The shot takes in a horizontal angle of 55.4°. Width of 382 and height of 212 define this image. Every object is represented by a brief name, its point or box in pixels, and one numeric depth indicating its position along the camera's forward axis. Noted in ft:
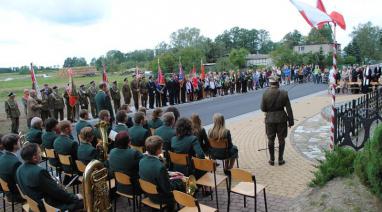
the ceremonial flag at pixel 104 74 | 56.10
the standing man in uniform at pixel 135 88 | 66.90
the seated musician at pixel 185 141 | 21.63
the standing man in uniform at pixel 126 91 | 65.72
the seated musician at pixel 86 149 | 21.43
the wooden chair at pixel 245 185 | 17.87
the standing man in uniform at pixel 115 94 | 61.32
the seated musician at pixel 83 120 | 28.19
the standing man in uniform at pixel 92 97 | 59.86
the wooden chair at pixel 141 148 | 25.30
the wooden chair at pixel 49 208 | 15.23
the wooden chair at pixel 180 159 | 20.96
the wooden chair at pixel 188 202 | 15.16
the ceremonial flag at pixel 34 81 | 48.01
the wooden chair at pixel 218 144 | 25.09
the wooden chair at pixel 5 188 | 19.17
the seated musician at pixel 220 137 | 24.88
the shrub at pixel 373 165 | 13.39
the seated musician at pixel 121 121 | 25.84
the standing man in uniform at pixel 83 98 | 59.11
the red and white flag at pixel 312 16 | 26.91
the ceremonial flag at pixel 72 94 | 55.52
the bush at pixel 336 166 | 18.93
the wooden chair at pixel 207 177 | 19.97
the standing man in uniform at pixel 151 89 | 67.67
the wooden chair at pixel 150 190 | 17.33
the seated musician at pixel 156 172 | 17.30
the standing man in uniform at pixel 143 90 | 67.31
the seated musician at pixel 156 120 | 28.60
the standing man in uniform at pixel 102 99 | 40.22
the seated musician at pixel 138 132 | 25.54
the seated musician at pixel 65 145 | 22.86
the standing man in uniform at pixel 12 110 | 48.21
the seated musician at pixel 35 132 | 27.37
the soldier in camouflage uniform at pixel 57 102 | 53.80
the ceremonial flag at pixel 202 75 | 78.90
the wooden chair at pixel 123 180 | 18.63
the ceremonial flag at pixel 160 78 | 68.80
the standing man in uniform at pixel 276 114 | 27.89
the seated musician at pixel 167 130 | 23.88
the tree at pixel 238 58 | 250.37
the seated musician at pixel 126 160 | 19.12
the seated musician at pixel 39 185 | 16.05
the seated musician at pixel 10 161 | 19.07
